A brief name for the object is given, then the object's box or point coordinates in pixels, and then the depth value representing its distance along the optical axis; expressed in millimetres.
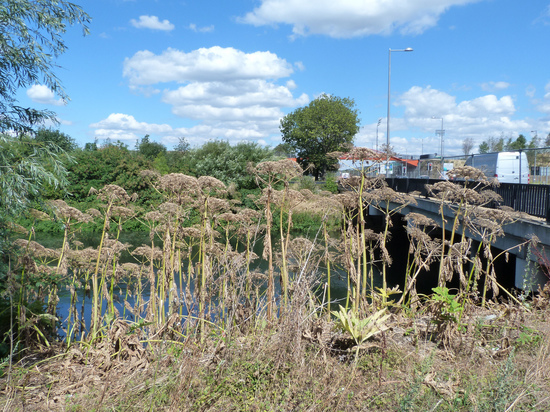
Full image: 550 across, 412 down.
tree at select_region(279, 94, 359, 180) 54328
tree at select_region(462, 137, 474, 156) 67781
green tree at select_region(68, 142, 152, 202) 34438
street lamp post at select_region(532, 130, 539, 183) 14706
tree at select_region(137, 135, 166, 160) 53750
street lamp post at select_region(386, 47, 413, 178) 30680
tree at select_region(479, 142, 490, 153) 83094
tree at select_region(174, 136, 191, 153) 67500
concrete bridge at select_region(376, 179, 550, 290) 9297
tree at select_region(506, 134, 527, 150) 67625
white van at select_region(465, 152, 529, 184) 20703
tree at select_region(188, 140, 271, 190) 34978
